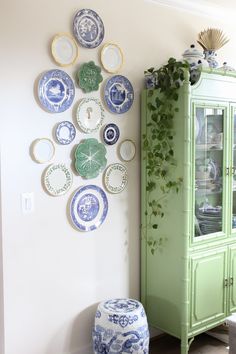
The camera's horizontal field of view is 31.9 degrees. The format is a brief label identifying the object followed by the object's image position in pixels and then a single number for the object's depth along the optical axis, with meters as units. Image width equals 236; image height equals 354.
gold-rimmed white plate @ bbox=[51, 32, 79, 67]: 2.45
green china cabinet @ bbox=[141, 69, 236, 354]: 2.67
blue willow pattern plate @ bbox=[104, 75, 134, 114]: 2.72
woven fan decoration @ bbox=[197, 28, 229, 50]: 3.06
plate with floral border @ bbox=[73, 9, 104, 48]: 2.54
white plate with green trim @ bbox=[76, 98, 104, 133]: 2.59
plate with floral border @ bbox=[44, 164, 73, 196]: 2.48
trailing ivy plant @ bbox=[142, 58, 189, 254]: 2.66
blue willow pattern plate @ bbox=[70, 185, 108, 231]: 2.62
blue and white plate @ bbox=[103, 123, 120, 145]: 2.72
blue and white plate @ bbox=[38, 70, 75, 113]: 2.42
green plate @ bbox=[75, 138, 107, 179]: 2.59
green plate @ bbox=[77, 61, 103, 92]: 2.57
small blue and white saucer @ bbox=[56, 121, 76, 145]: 2.51
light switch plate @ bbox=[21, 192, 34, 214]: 2.38
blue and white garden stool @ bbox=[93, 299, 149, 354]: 2.48
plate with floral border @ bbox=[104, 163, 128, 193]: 2.76
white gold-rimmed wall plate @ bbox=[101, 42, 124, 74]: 2.67
